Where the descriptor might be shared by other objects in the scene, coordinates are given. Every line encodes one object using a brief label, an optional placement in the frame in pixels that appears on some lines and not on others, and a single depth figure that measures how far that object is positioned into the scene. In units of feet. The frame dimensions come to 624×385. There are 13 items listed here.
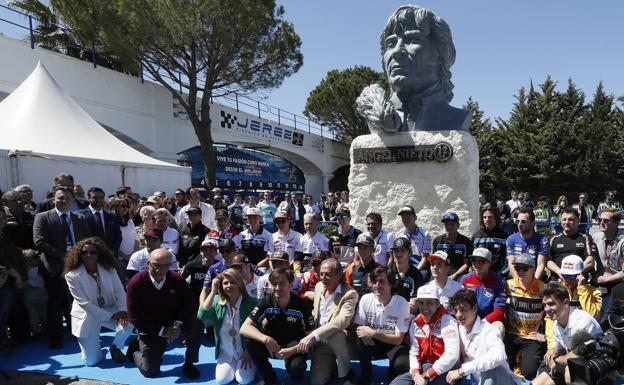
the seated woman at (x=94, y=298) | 15.19
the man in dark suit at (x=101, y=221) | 18.61
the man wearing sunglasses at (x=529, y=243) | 15.44
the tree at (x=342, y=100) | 94.79
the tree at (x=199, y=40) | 46.09
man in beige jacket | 12.83
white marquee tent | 25.94
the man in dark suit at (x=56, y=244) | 16.70
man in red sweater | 14.11
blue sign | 61.26
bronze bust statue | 22.52
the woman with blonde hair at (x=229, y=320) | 13.52
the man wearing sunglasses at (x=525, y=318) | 12.69
